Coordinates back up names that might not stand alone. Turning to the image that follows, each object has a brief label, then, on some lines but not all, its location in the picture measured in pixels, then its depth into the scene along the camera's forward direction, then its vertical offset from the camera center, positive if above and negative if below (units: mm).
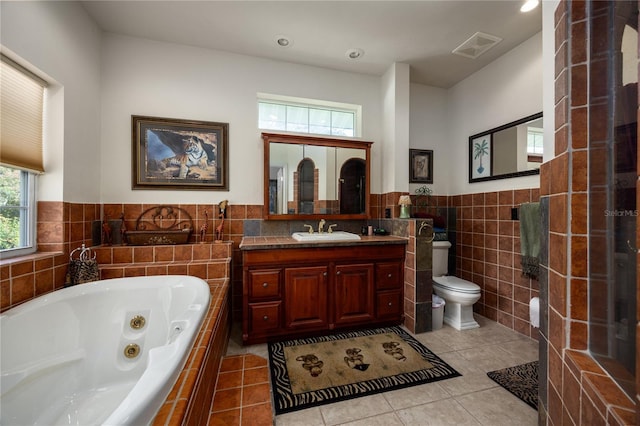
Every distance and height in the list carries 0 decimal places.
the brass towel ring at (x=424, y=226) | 2217 -128
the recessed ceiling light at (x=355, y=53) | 2399 +1612
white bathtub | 1021 -674
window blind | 1352 +586
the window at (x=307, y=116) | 2604 +1086
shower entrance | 750 +66
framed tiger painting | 2229 +565
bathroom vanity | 1993 -644
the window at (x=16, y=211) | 1413 +15
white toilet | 2226 -809
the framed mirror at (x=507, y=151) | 2146 +606
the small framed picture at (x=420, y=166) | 2977 +577
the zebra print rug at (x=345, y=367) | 1479 -1097
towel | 1925 -201
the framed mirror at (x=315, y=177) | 2479 +379
